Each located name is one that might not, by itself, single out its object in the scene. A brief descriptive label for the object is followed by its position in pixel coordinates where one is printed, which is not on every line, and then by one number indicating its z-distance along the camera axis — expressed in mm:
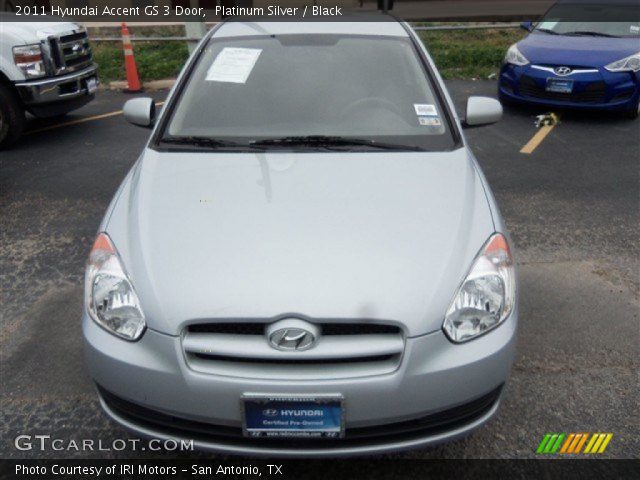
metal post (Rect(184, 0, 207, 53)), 9352
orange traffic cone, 9414
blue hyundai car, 7246
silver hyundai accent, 2043
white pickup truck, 6605
